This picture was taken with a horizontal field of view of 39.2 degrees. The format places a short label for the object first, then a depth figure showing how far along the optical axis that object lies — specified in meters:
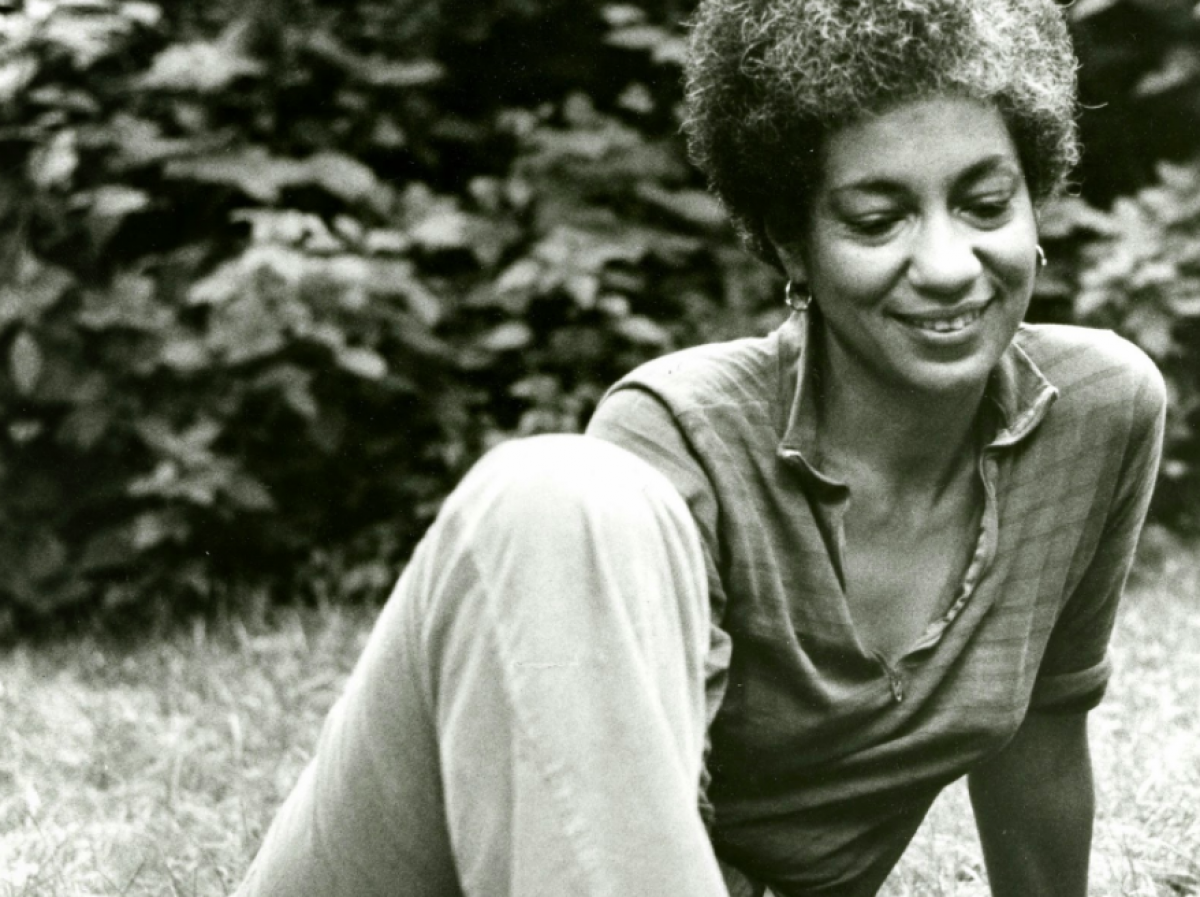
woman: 1.61
